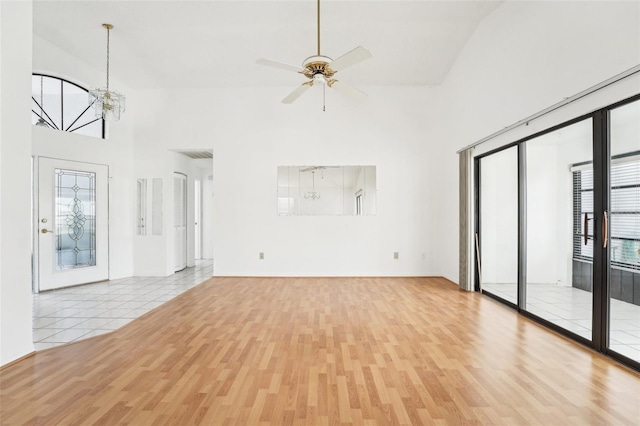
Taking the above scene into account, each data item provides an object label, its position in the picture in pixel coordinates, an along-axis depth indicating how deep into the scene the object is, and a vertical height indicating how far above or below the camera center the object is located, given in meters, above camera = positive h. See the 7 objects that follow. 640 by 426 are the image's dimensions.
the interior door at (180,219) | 6.59 -0.12
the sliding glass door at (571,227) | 2.67 -0.16
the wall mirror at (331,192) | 6.01 +0.40
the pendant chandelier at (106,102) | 4.23 +1.48
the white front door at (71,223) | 4.91 -0.17
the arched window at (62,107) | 4.98 +1.74
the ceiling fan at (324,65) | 2.82 +1.40
